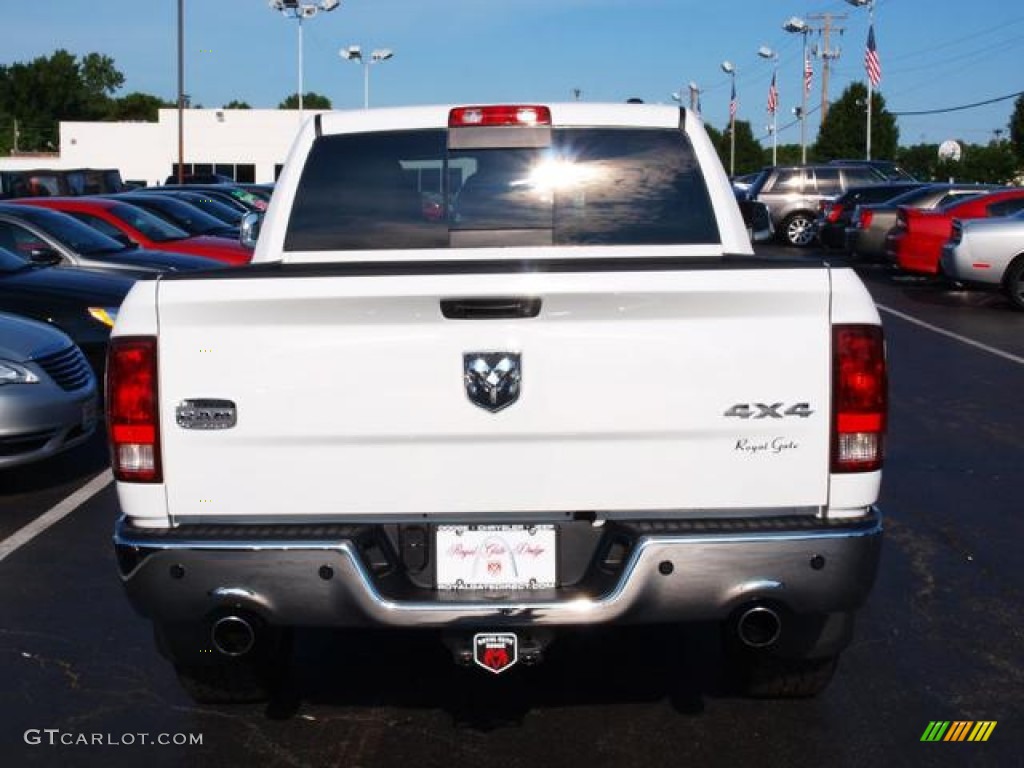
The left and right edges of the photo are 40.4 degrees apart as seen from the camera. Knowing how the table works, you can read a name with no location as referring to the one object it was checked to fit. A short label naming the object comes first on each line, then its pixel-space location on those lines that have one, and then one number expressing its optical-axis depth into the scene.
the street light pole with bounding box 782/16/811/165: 62.97
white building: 77.12
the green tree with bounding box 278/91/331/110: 145.55
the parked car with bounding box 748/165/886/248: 32.41
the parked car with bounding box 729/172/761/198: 39.36
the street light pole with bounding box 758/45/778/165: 65.81
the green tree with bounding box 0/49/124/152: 139.12
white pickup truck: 3.75
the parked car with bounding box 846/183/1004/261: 23.17
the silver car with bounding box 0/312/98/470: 7.80
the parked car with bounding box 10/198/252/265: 15.80
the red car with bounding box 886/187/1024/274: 20.53
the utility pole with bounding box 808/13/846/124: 71.19
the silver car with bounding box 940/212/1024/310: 18.00
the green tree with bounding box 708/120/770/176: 104.38
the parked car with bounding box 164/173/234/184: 55.38
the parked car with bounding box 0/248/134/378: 9.98
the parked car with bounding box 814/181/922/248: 27.73
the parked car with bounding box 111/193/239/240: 18.66
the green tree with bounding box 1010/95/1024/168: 56.47
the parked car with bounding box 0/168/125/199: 30.97
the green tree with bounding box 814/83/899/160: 67.19
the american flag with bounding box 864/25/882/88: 46.44
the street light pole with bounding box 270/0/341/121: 52.16
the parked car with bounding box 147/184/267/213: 26.66
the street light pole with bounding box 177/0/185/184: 46.84
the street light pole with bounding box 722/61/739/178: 79.66
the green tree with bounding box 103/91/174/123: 142.00
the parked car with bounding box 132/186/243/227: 22.10
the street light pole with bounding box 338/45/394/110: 60.72
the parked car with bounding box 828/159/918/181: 33.69
